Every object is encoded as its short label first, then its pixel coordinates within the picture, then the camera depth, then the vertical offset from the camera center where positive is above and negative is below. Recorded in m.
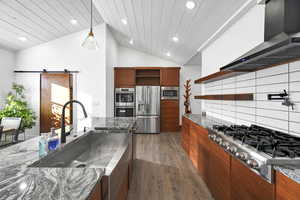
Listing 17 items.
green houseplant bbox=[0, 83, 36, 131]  3.96 -0.26
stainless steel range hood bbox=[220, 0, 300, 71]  1.16 +0.58
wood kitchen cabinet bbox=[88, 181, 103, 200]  0.69 -0.43
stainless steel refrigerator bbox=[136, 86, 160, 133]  5.71 -0.41
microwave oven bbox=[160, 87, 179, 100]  5.84 +0.20
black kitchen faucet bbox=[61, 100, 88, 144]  1.35 -0.28
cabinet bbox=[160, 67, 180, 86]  5.87 +0.81
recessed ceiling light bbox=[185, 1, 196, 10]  2.39 +1.42
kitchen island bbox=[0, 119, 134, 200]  0.59 -0.35
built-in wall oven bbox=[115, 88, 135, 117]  5.80 -0.14
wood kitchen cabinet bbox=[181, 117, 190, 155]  3.47 -0.81
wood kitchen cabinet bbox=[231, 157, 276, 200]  1.02 -0.62
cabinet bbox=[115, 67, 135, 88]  5.86 +0.73
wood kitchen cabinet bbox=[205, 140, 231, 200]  1.59 -0.83
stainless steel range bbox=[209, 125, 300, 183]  1.00 -0.36
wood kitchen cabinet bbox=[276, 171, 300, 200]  0.81 -0.47
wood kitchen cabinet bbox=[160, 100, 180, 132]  5.85 -0.61
